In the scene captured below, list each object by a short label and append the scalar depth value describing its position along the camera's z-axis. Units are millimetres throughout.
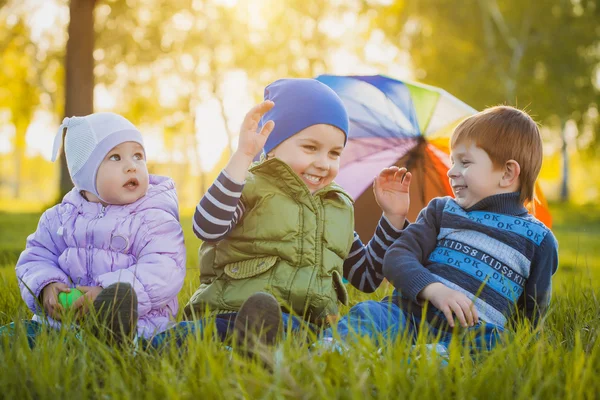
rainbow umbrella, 3826
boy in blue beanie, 2469
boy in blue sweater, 2559
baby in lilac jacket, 2434
